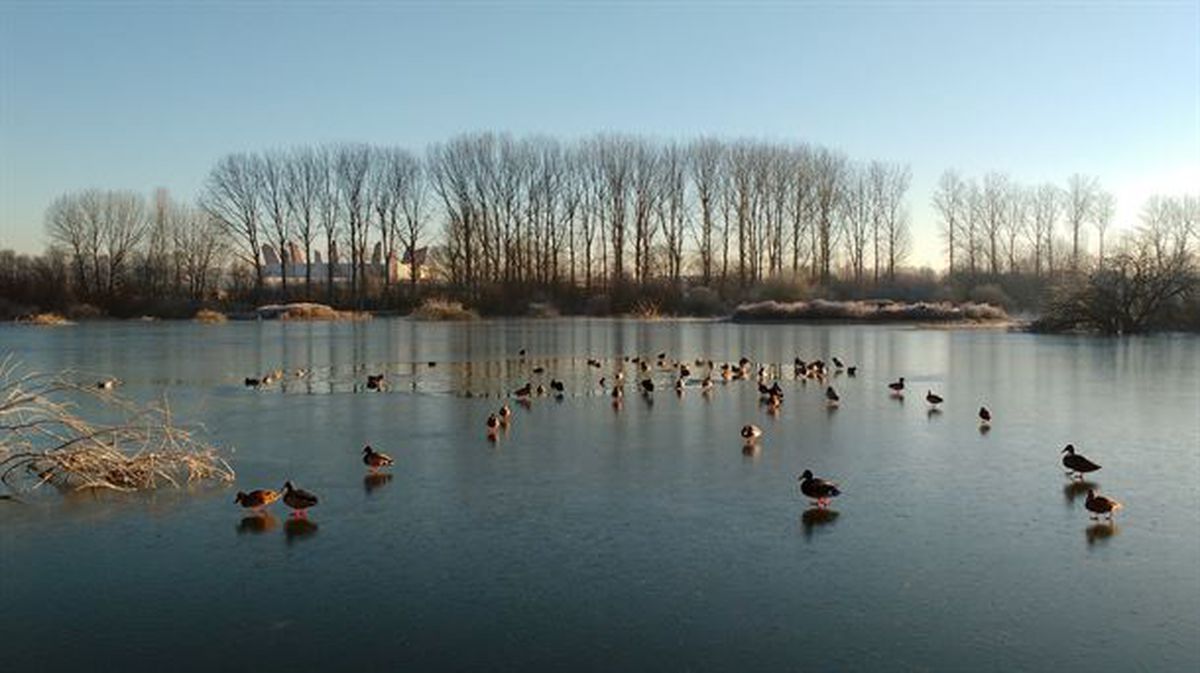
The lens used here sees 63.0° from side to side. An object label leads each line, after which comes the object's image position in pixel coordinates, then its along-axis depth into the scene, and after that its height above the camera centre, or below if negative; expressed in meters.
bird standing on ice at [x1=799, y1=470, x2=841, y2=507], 8.29 -1.53
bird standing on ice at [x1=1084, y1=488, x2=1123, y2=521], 7.74 -1.56
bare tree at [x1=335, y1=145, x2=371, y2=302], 73.31 +9.34
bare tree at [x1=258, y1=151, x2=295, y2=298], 73.25 +8.11
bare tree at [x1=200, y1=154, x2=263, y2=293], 72.75 +7.94
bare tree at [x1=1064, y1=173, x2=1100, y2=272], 80.25 +7.66
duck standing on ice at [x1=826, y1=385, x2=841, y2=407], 16.22 -1.47
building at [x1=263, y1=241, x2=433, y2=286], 75.06 +3.76
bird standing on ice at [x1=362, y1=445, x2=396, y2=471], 9.91 -1.49
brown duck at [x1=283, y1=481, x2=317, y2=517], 8.05 -1.54
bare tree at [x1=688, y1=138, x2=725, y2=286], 73.50 +9.64
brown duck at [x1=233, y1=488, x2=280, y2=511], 8.09 -1.54
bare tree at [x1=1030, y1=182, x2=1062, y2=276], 80.75 +5.09
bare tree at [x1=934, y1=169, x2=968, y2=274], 79.12 +6.23
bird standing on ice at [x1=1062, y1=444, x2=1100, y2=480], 9.37 -1.49
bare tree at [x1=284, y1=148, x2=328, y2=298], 73.38 +8.85
